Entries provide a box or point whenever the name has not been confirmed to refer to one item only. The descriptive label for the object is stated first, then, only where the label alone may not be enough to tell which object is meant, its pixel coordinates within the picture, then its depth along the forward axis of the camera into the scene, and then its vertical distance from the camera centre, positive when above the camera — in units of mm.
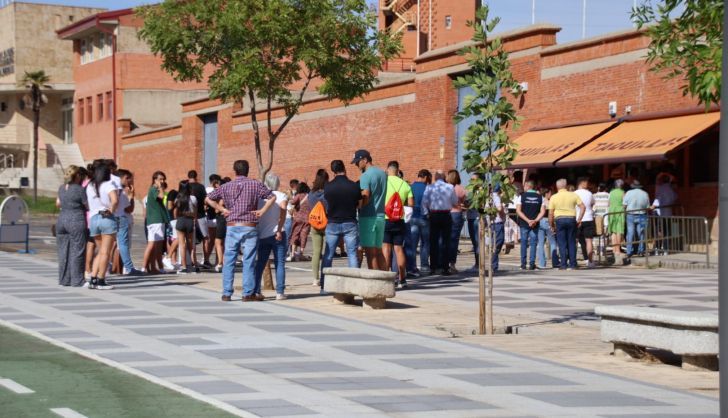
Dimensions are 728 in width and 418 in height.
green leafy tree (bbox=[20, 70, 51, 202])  73075 +7618
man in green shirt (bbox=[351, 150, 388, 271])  18656 +28
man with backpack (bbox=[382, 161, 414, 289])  20234 -44
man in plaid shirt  17484 -53
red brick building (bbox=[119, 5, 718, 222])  29141 +2887
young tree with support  14492 +1087
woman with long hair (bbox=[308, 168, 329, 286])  20859 -514
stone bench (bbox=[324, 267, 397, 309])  16359 -823
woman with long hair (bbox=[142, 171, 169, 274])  23312 -124
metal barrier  26797 -316
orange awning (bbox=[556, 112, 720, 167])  27484 +1687
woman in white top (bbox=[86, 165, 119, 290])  19516 +129
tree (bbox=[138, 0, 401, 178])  20703 +2826
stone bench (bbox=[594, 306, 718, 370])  11398 -993
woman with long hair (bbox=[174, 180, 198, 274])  23406 -37
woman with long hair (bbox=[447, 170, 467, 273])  22984 +36
